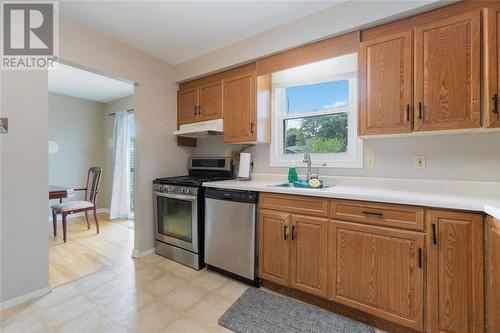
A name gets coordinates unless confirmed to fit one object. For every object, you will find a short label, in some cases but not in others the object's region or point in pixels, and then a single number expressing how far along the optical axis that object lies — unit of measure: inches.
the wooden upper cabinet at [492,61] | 55.6
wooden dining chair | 131.8
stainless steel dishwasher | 83.4
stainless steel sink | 87.9
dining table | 118.1
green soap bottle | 94.8
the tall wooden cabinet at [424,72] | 58.9
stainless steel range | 98.6
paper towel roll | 106.8
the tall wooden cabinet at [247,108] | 99.6
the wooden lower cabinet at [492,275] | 46.9
